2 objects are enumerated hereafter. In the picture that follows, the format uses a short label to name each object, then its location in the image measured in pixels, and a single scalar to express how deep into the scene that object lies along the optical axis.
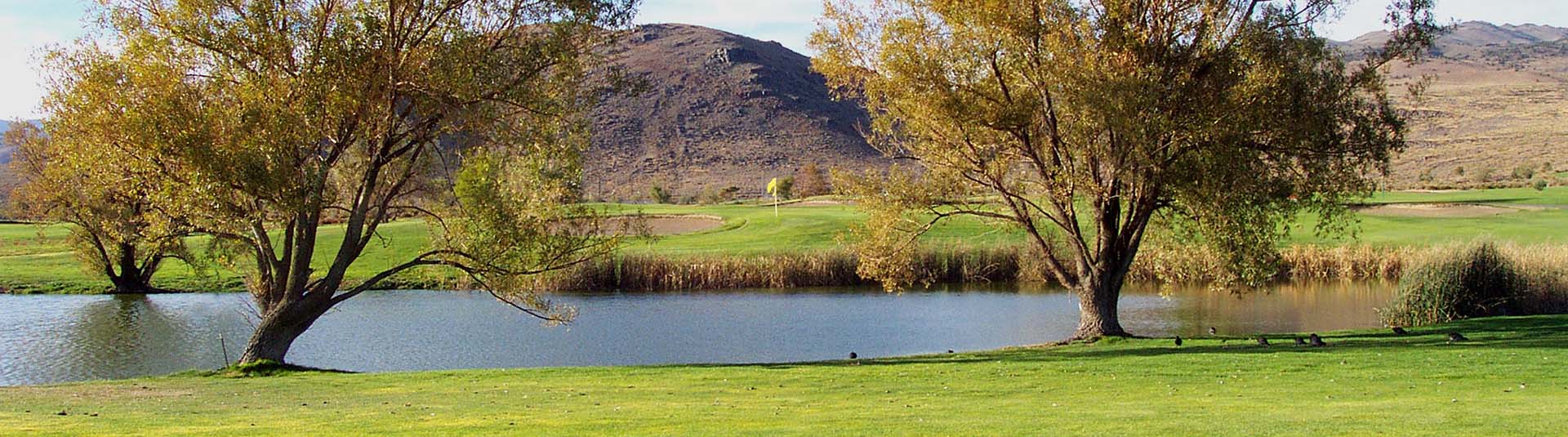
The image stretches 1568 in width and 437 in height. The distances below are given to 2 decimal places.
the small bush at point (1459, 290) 25.94
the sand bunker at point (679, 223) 54.56
